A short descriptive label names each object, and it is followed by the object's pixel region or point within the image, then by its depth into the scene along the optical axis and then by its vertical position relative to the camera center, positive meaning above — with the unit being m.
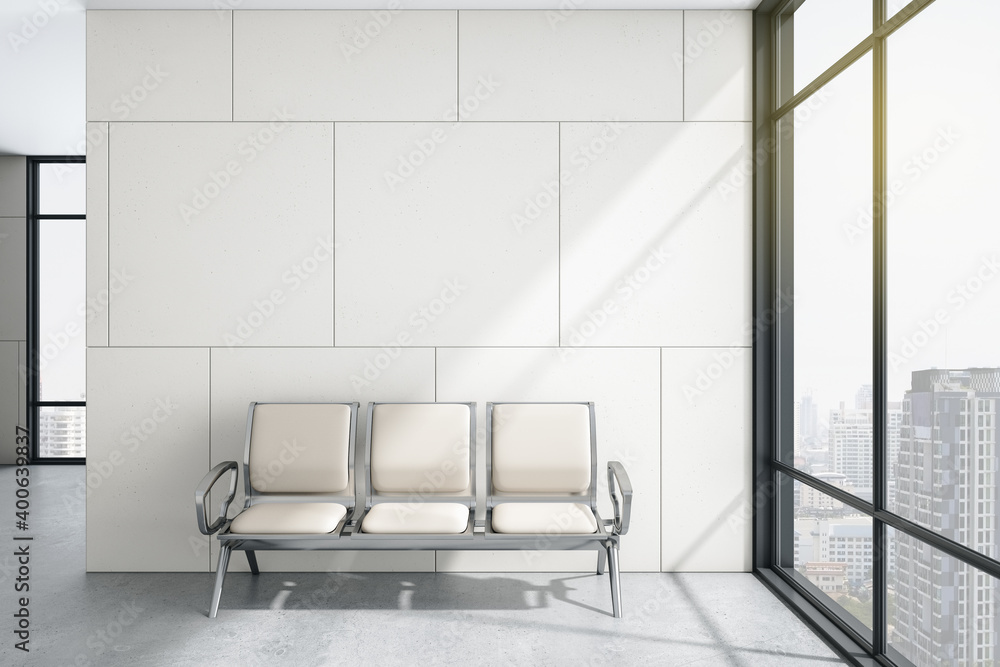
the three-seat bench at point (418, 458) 3.27 -0.62
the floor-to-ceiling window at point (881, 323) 2.04 +0.05
